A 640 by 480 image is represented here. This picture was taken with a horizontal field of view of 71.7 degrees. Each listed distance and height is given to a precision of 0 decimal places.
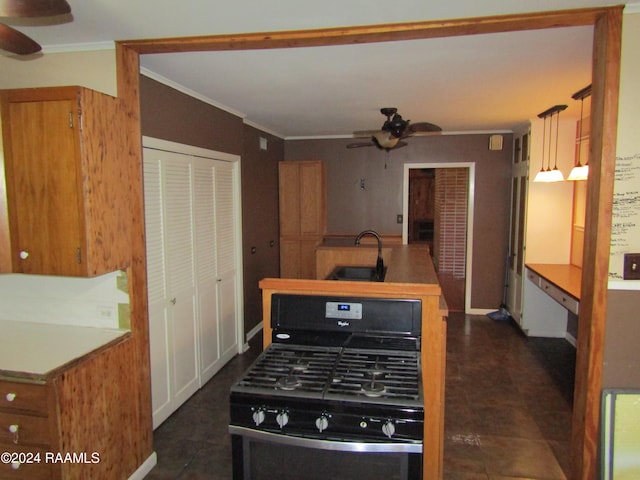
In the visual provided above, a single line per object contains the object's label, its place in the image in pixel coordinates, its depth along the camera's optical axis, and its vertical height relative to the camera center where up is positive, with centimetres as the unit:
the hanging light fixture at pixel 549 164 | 434 +46
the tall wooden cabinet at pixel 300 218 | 604 -17
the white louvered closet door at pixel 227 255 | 414 -47
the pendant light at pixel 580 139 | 360 +71
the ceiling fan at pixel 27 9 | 140 +63
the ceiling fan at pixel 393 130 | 379 +67
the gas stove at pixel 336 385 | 167 -74
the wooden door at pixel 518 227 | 523 -26
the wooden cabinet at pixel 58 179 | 213 +13
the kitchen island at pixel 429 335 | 217 -63
